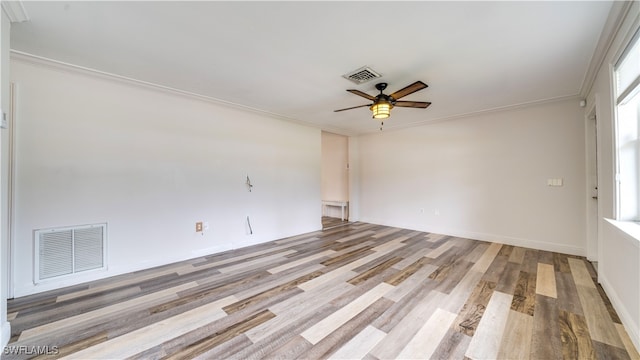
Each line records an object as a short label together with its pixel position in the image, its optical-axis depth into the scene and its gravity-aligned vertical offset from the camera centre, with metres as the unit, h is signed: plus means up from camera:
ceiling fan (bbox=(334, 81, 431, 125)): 2.88 +1.02
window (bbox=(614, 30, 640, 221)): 2.09 +0.29
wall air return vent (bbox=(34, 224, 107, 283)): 2.58 -0.80
